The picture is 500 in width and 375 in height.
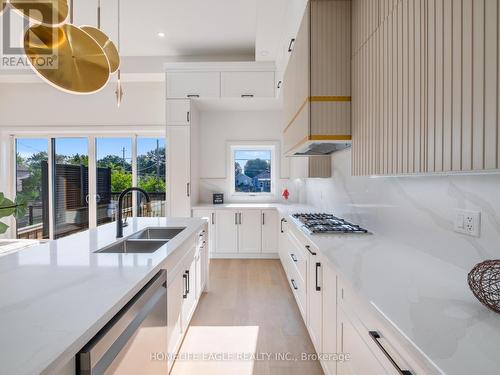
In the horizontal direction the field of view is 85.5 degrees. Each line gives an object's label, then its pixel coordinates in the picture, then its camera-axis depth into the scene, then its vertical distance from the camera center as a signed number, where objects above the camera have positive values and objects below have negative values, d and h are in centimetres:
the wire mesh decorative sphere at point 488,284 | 83 -31
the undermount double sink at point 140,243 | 178 -43
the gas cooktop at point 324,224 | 204 -34
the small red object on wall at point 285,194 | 475 -17
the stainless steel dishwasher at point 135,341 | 81 -56
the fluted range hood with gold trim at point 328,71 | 199 +84
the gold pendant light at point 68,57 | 146 +74
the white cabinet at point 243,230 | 425 -73
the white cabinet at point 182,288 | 163 -76
